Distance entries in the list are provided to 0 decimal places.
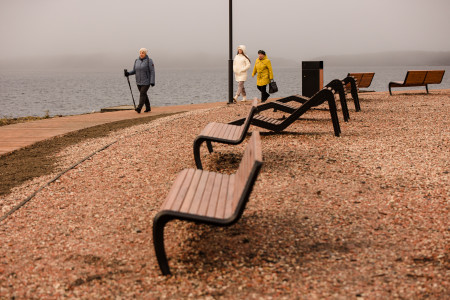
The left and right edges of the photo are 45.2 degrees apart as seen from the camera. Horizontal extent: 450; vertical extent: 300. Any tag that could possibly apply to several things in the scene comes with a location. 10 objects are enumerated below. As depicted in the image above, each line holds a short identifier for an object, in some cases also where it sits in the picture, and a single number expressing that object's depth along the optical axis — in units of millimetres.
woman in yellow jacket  17000
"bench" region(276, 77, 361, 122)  10434
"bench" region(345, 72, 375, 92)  18052
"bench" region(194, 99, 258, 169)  6160
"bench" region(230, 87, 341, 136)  8340
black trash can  16594
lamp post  17219
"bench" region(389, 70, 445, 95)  17625
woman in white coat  17547
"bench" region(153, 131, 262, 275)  3578
